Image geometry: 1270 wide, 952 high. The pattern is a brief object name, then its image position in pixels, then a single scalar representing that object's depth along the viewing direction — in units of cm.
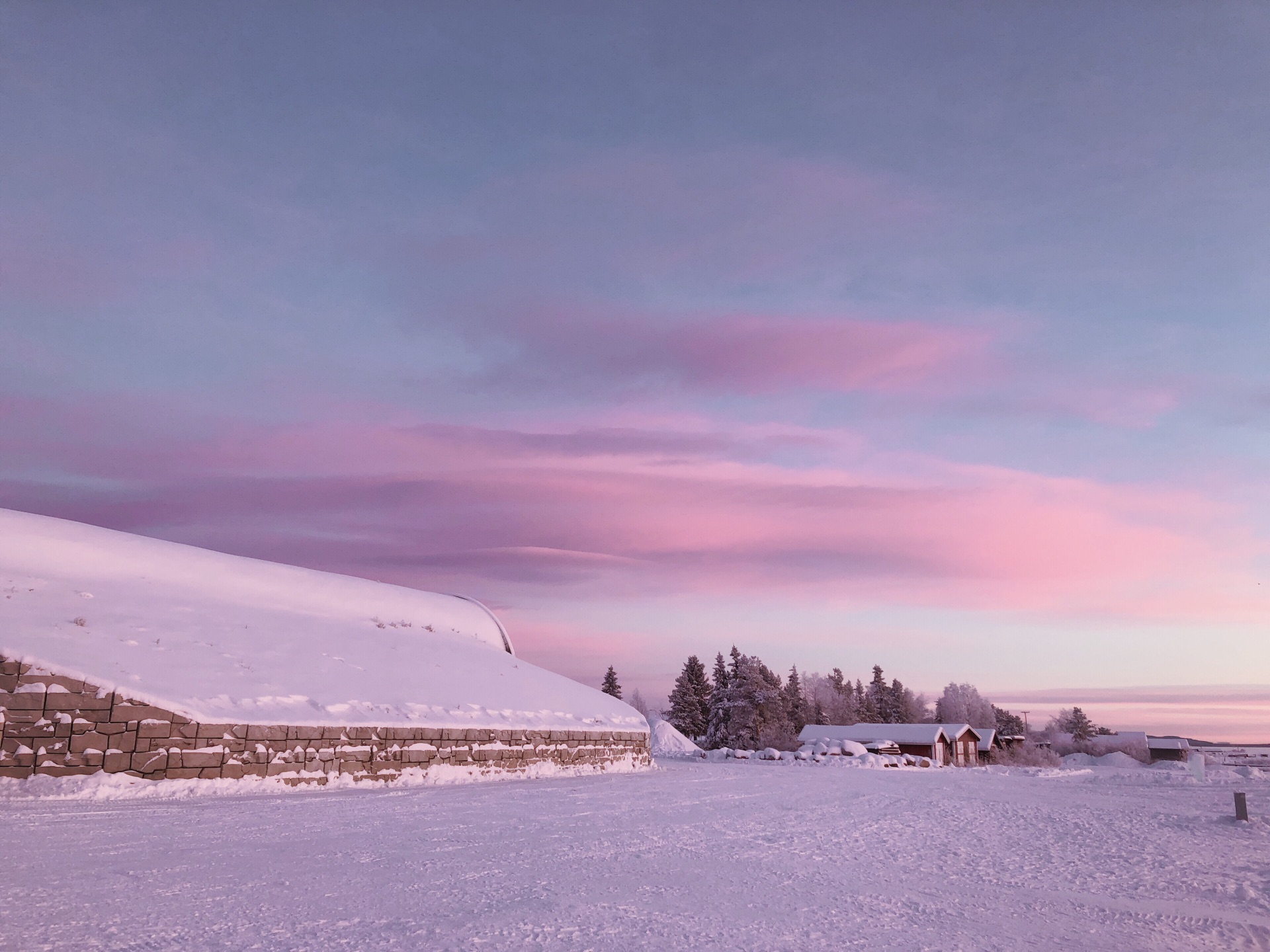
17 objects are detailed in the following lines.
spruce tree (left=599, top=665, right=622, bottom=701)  7762
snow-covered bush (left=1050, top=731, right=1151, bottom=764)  8725
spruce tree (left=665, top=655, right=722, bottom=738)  7256
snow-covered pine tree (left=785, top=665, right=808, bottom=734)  7794
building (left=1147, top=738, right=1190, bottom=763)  9188
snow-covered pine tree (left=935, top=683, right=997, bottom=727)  12912
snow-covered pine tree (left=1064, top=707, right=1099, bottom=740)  10319
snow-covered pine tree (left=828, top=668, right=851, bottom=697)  11769
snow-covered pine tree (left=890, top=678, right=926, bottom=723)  9144
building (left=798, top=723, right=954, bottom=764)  5694
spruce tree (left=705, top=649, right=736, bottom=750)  7044
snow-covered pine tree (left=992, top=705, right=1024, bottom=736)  9800
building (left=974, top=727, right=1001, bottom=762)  6711
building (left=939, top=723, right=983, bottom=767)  6053
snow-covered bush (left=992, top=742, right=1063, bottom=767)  5531
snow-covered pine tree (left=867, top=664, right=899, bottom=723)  8925
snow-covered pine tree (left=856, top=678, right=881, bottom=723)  8524
